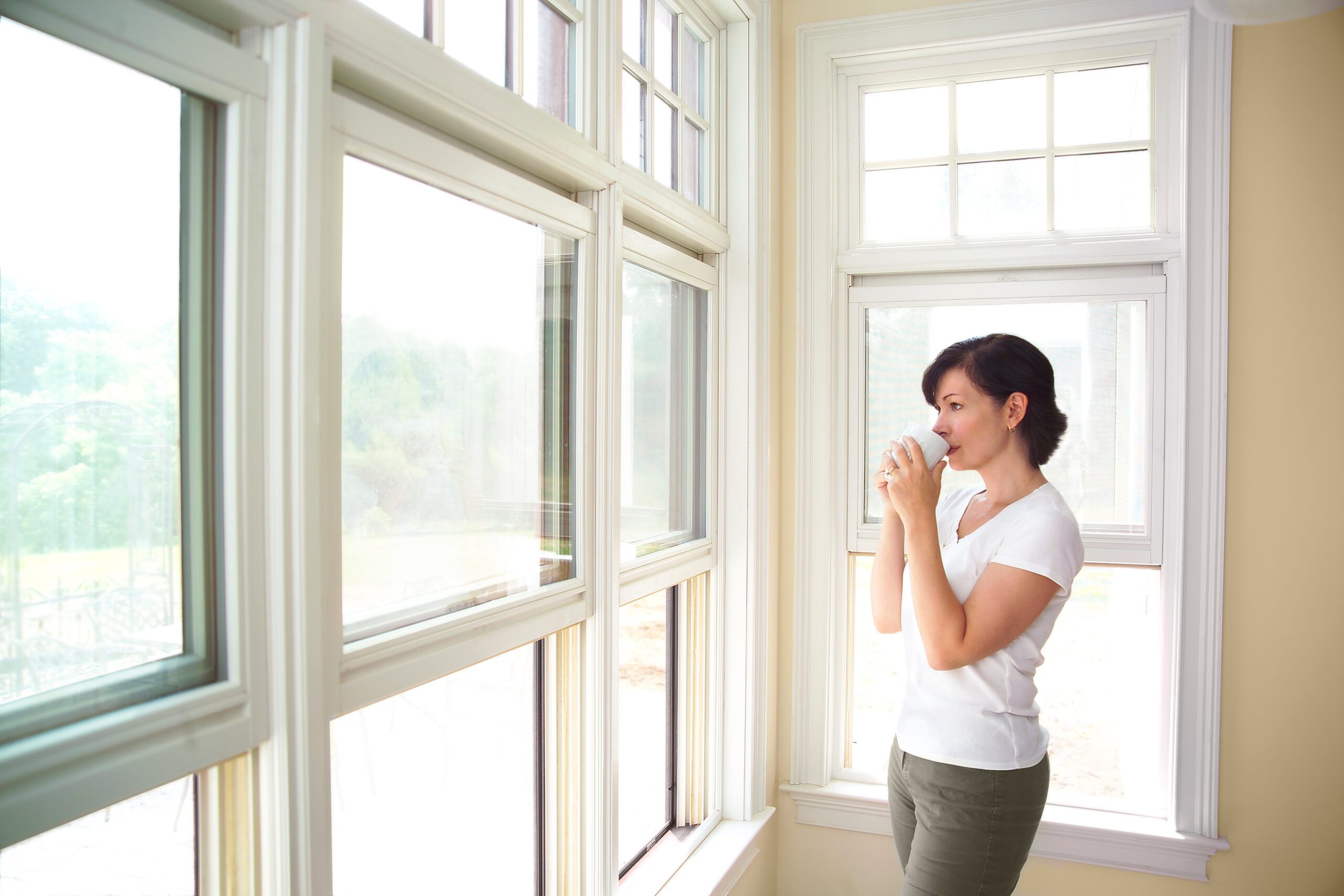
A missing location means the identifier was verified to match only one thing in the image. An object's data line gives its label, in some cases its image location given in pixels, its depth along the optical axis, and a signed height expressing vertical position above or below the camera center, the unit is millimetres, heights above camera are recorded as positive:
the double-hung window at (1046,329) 2111 +287
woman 1369 -320
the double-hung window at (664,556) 1712 -282
